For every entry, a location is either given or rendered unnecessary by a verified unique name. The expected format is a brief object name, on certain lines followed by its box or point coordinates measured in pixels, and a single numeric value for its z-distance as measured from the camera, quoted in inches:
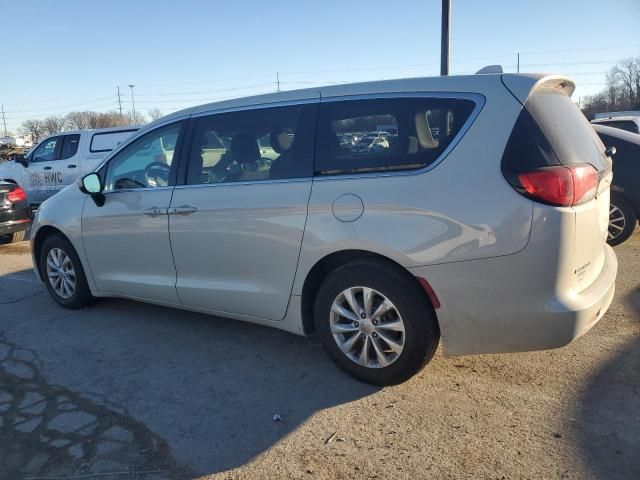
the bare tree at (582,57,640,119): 3088.1
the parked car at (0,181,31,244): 354.6
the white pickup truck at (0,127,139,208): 483.5
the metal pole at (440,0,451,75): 318.7
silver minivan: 110.9
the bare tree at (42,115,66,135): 3860.7
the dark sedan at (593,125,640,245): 261.6
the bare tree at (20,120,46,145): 3711.4
